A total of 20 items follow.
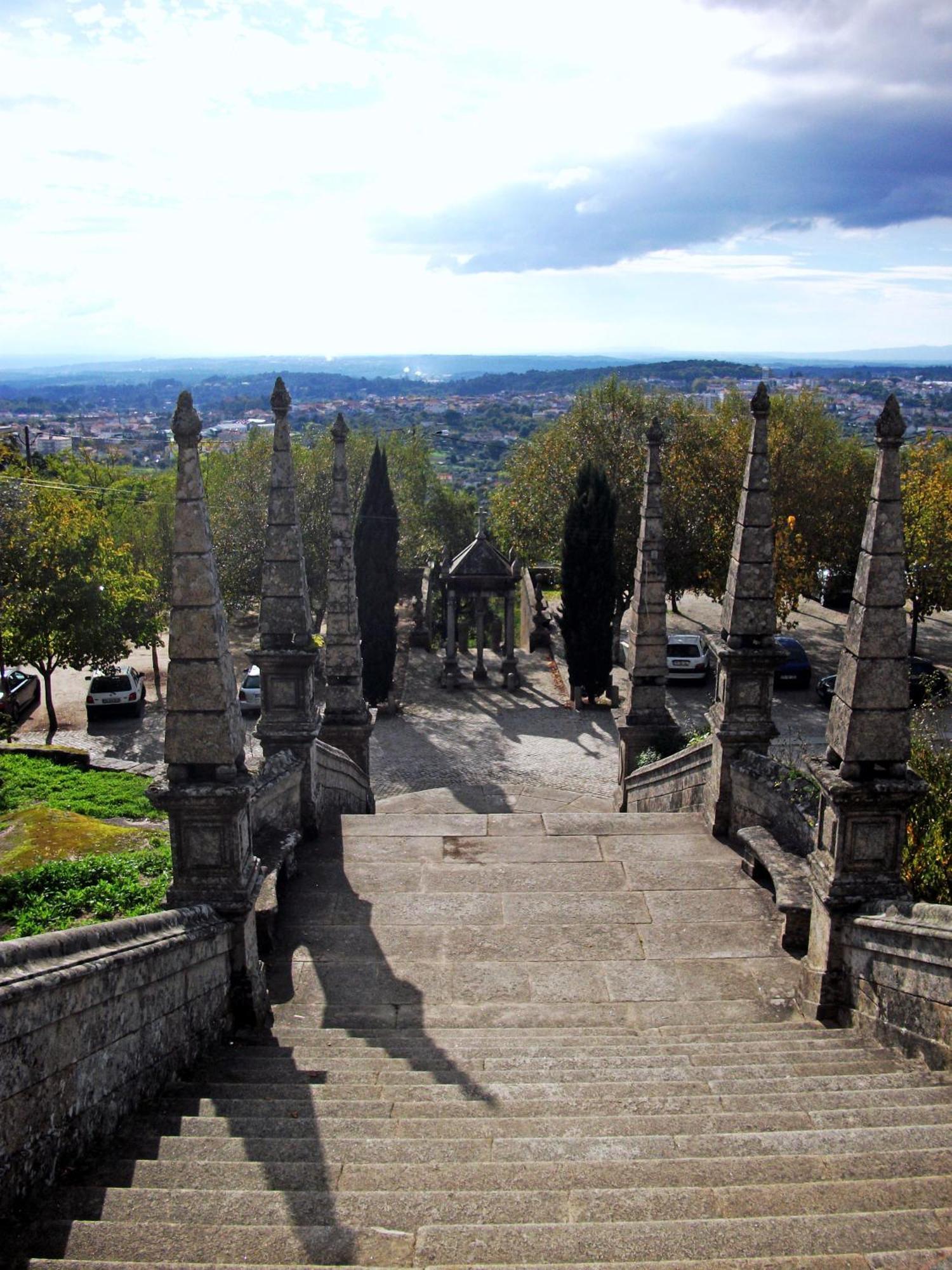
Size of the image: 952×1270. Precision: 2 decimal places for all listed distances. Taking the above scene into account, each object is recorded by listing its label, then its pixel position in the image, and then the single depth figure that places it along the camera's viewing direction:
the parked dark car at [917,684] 24.56
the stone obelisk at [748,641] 10.30
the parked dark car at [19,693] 26.00
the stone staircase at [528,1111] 4.52
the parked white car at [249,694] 26.20
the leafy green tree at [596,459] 30.16
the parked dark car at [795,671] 28.89
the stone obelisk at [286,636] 10.67
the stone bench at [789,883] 8.99
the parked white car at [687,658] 28.98
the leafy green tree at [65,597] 23.16
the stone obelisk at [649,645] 13.45
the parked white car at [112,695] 26.69
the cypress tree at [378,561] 28.53
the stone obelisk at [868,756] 7.12
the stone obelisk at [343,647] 12.91
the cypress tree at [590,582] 27.55
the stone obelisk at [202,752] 7.03
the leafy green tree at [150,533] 31.62
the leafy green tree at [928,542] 27.61
